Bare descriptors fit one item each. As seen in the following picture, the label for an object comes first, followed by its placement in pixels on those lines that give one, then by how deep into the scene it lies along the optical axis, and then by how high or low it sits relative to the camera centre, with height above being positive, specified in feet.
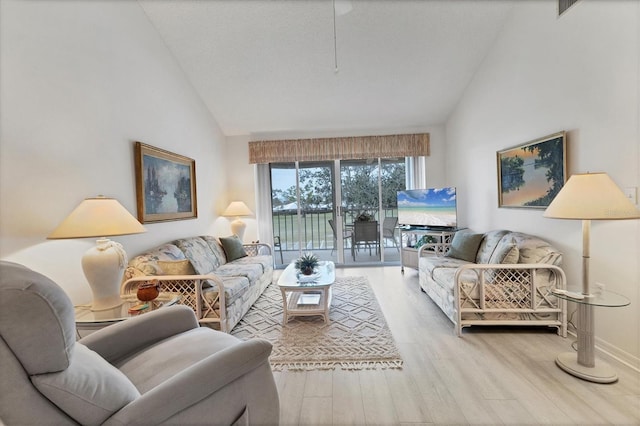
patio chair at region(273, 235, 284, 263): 18.30 -2.29
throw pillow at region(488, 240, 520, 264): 8.63 -1.63
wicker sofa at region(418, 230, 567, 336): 8.20 -2.63
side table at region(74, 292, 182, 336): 5.82 -2.20
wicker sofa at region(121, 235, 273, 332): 8.33 -2.34
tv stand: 13.44 -2.00
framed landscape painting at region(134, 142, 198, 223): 9.74 +1.01
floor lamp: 5.73 -0.34
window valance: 16.84 +3.43
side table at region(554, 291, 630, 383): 6.12 -3.38
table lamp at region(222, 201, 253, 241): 15.64 -0.25
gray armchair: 2.71 -2.03
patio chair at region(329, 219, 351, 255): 17.79 -1.73
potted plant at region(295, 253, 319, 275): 10.25 -2.10
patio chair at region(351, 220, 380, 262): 17.12 -1.69
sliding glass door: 17.56 +0.71
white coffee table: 9.29 -2.97
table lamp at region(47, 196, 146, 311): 6.12 -0.65
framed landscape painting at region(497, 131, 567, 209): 8.79 +0.98
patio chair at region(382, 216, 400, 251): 17.54 -1.40
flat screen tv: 13.94 -0.23
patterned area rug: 7.32 -3.94
